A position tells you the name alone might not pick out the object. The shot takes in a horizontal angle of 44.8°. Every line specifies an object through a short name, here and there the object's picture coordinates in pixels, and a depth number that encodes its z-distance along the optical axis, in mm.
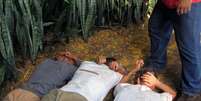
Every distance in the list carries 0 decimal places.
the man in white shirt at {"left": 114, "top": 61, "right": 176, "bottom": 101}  1798
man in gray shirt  1790
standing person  1764
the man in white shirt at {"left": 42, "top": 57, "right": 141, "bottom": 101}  1727
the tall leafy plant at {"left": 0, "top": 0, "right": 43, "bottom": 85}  2042
